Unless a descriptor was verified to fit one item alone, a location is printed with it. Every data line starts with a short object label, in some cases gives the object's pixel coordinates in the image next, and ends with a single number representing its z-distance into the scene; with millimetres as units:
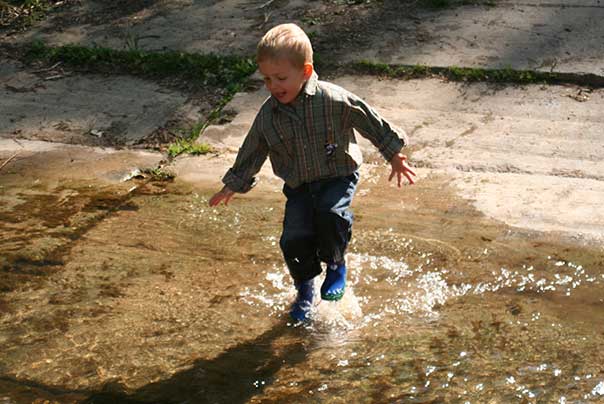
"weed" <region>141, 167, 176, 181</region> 8478
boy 5999
